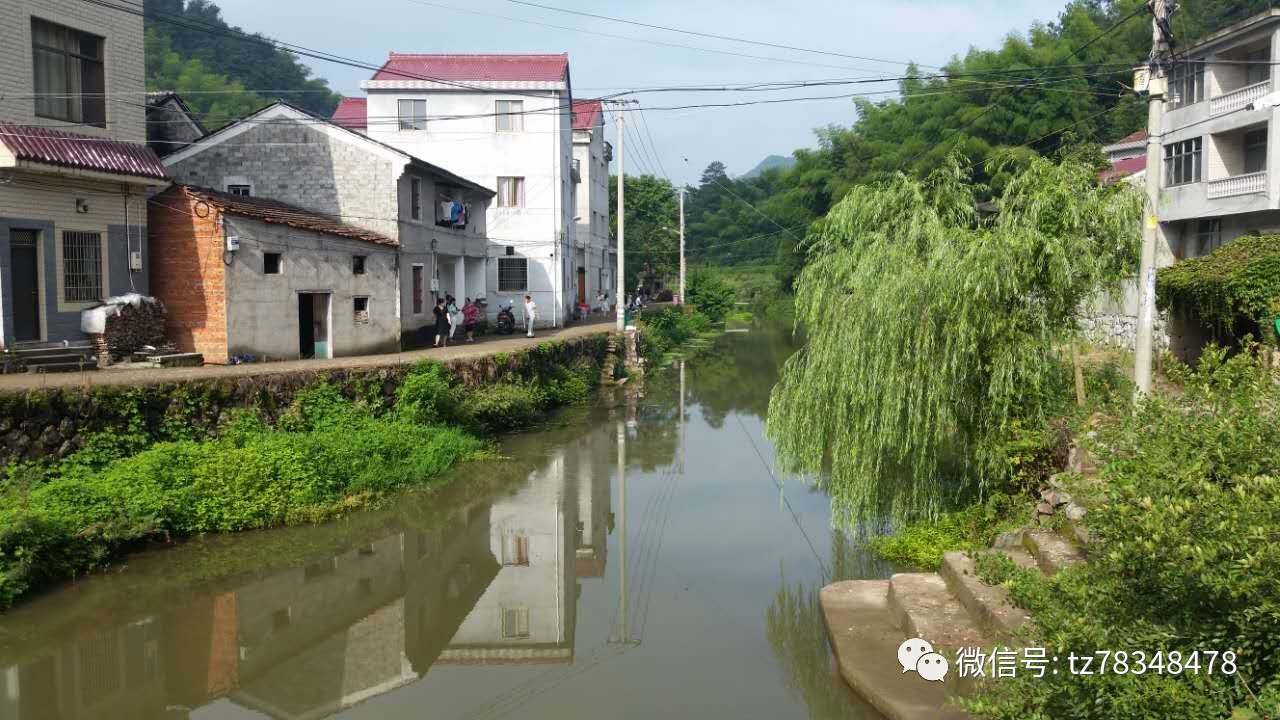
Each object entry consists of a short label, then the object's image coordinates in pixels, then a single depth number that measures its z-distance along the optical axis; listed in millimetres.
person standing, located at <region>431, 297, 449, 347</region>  26156
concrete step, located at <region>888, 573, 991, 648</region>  8742
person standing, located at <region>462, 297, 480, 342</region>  28969
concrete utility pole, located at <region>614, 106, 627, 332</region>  33719
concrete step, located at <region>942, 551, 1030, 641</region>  8281
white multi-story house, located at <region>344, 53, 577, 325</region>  35844
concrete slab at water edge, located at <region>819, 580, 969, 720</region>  8289
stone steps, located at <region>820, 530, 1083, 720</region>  8344
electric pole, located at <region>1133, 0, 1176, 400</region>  12086
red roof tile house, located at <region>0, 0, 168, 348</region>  17031
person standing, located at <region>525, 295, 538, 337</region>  30922
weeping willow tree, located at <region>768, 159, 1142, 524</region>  11961
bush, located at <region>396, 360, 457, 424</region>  19020
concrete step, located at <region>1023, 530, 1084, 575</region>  9039
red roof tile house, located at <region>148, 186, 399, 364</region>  19891
